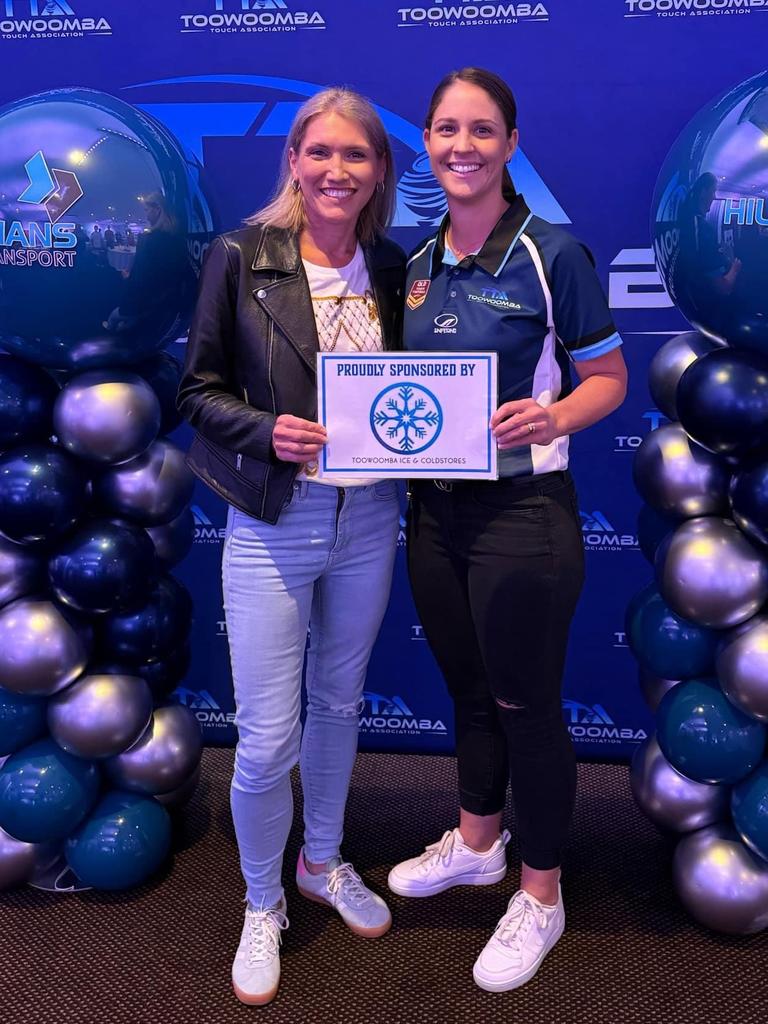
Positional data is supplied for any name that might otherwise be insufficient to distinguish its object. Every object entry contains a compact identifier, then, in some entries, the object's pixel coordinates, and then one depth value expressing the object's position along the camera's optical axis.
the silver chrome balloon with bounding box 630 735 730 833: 2.07
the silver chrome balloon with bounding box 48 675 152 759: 2.07
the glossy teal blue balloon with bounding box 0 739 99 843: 2.07
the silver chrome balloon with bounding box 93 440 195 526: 2.05
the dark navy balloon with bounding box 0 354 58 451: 1.96
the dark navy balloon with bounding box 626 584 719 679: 2.02
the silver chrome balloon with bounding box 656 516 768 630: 1.88
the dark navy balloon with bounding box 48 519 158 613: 1.98
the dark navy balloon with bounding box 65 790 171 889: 2.15
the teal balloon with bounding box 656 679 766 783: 1.94
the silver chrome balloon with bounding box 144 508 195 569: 2.25
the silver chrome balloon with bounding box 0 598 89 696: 2.00
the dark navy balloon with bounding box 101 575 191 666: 2.13
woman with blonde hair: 1.67
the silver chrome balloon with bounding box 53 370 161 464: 1.93
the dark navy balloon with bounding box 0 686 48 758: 2.10
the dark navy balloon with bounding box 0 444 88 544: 1.93
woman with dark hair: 1.65
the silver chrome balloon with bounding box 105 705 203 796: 2.20
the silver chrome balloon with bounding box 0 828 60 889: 2.18
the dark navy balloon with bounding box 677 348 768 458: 1.76
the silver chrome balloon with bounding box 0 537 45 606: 2.04
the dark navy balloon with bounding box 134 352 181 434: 2.14
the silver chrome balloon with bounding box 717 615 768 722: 1.87
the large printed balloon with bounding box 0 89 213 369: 1.80
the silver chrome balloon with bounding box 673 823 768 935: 1.98
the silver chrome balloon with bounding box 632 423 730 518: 1.96
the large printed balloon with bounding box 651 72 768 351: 1.66
